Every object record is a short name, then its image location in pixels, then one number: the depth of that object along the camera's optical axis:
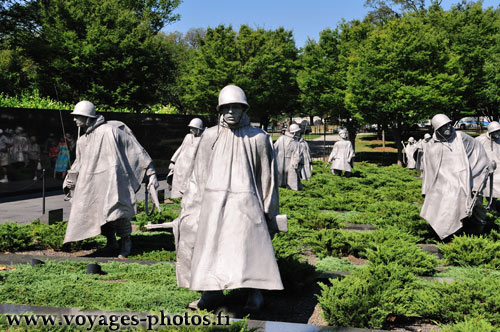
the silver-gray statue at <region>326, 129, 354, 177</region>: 23.27
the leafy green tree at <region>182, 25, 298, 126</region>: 38.09
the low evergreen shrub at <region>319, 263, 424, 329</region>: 5.22
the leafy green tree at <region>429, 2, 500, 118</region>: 38.16
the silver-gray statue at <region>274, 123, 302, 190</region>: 17.67
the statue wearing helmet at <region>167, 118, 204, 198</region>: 12.75
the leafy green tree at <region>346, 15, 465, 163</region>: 29.81
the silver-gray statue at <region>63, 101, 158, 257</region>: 7.93
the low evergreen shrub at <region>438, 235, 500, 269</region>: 7.90
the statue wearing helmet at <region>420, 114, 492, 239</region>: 9.23
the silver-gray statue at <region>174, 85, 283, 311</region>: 5.01
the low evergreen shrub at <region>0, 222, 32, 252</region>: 8.71
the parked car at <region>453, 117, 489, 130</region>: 65.75
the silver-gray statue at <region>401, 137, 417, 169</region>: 27.48
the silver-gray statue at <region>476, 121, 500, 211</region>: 12.91
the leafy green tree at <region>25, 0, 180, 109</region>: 28.94
